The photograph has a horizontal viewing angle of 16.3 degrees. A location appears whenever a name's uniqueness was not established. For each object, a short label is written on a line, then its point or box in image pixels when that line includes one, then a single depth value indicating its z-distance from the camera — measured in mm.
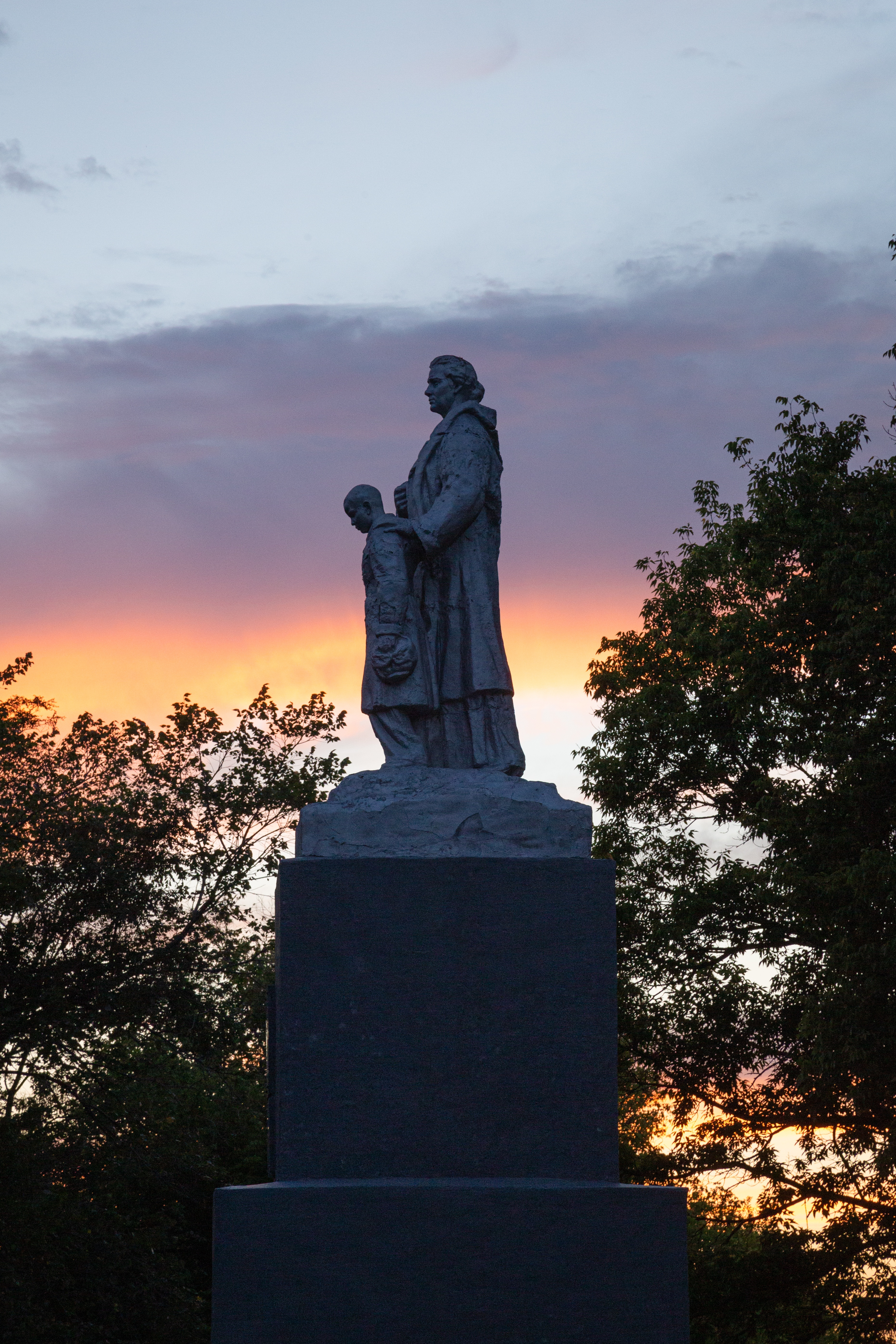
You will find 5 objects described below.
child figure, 13615
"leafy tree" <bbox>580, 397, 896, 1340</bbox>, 32598
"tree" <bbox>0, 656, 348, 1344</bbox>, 33378
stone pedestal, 11381
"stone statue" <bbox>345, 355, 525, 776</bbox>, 13682
